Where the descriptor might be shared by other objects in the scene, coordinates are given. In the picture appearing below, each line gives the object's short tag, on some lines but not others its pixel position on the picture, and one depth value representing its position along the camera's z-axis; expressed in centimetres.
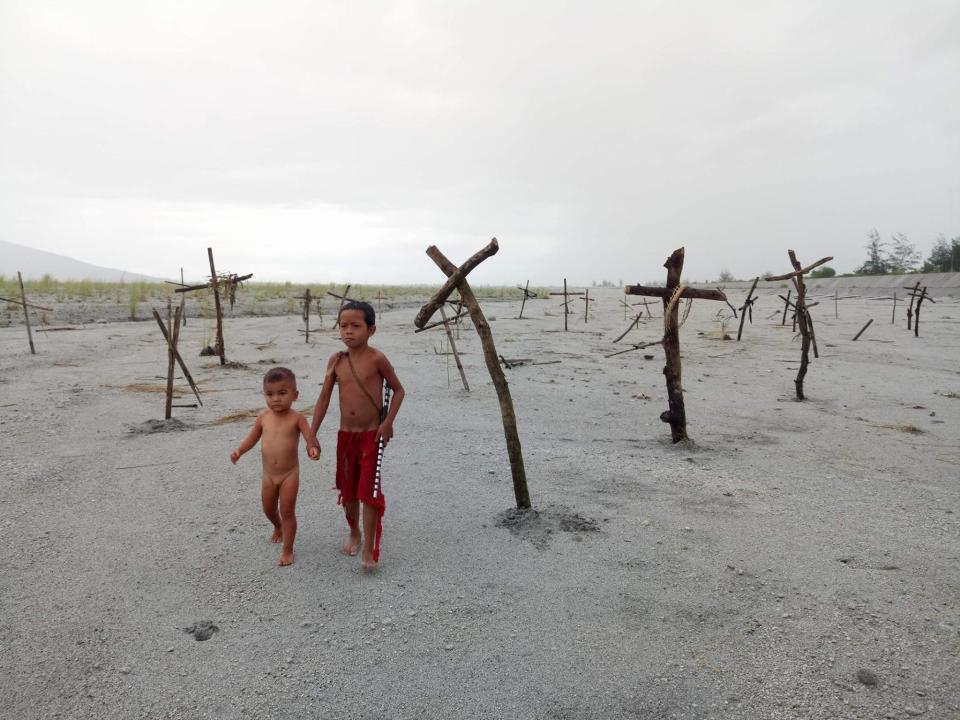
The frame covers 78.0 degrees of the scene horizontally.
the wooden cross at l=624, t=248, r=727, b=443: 597
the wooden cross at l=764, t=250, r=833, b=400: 807
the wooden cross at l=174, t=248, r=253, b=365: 1076
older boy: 363
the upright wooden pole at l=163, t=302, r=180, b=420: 679
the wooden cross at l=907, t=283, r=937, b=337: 1597
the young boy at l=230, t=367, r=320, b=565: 363
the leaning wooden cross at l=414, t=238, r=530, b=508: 404
